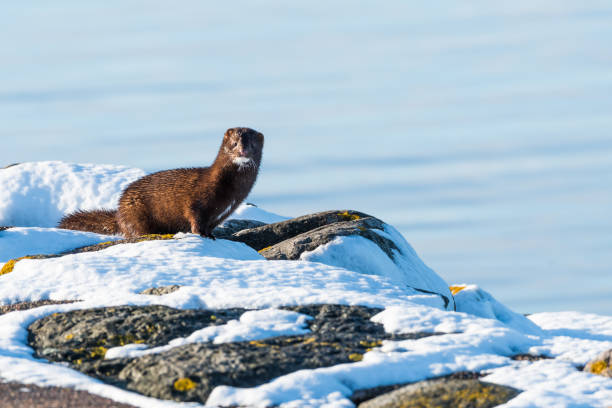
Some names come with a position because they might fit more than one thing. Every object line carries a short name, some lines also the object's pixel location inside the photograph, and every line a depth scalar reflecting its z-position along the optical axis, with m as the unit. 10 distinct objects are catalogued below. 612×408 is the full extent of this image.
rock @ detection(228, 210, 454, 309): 26.61
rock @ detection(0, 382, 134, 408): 14.21
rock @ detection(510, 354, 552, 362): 16.86
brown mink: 28.11
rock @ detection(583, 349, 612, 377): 15.96
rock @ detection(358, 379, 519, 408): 14.13
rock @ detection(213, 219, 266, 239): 32.56
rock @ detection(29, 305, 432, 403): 15.19
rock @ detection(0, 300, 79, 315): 20.39
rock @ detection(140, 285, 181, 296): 20.05
